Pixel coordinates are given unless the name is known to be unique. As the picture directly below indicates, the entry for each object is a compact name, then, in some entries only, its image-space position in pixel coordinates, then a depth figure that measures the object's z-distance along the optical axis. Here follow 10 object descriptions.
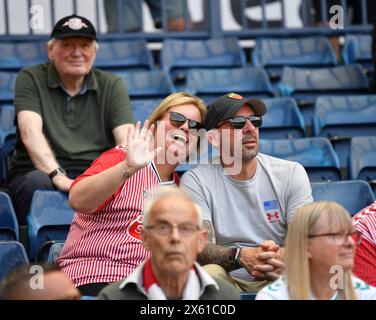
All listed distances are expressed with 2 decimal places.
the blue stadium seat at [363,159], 12.34
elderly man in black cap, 11.77
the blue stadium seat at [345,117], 13.67
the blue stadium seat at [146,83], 14.87
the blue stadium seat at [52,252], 9.72
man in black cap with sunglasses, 9.50
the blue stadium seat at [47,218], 10.55
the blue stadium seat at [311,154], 12.34
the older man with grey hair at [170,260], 7.11
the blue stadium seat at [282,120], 13.59
